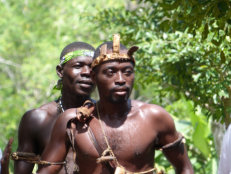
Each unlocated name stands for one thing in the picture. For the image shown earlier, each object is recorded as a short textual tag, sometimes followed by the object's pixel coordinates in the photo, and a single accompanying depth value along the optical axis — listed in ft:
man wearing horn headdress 26.18
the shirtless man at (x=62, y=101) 32.93
